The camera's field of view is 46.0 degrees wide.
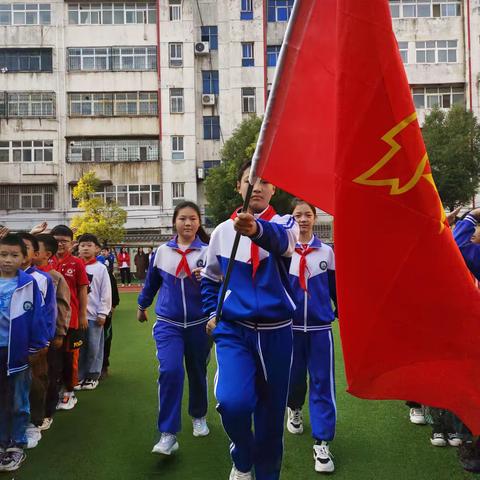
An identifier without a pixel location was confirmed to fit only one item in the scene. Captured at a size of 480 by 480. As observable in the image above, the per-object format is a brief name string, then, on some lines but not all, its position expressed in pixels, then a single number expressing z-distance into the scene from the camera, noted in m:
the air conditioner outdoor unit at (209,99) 32.72
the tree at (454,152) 26.25
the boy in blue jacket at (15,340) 3.88
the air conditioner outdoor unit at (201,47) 32.59
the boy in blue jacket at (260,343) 3.01
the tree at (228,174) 27.64
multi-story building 32.34
